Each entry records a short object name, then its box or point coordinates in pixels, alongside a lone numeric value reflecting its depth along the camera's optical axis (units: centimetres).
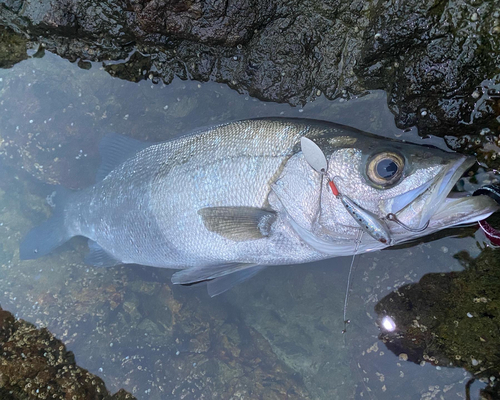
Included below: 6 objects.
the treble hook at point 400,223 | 34
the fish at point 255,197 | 35
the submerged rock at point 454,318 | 41
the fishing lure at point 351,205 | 35
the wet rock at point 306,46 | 38
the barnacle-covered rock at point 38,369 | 50
